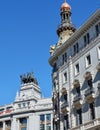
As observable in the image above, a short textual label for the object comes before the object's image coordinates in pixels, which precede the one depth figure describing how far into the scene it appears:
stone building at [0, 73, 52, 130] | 91.94
